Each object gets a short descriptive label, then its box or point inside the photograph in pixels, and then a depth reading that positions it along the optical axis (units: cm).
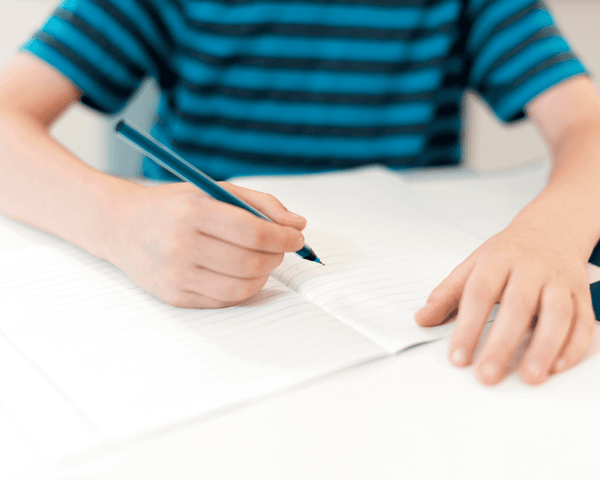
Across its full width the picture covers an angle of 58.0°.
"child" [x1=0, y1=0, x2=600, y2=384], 36
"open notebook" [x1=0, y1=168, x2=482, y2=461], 28
